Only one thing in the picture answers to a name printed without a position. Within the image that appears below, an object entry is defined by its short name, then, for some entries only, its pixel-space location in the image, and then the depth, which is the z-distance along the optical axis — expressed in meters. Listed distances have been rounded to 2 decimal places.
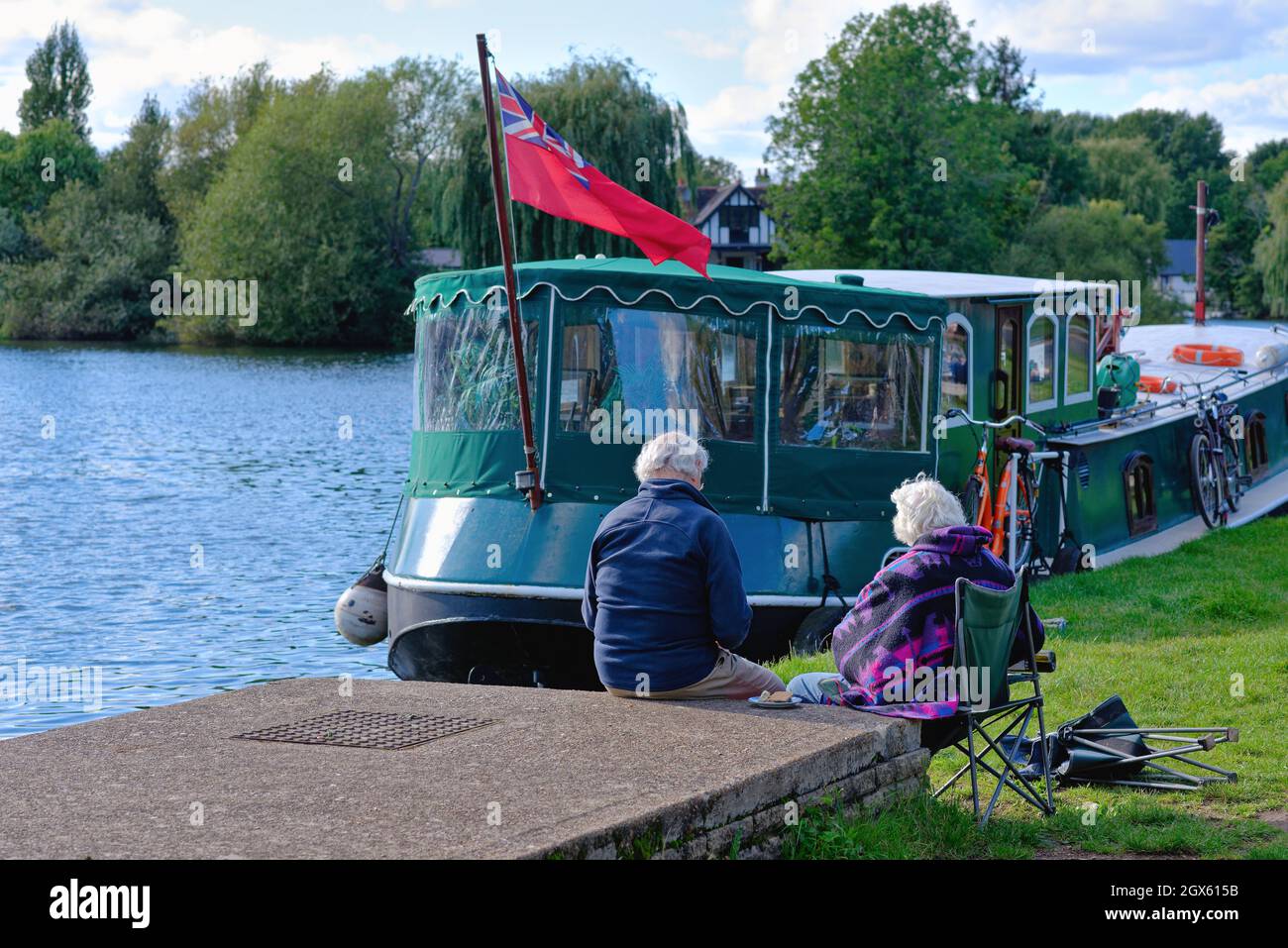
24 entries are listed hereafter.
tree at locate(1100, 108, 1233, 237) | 123.00
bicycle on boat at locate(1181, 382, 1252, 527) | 18.64
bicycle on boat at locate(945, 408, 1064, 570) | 13.64
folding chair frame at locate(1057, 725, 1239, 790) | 7.29
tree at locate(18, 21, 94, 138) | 110.44
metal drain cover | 6.60
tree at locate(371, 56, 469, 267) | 67.12
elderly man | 6.76
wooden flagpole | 10.93
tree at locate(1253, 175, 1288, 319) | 64.19
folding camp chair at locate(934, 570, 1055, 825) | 6.32
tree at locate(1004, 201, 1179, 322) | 61.34
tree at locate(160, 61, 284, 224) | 75.19
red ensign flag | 10.66
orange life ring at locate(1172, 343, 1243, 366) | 22.92
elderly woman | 6.50
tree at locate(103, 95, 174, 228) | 76.31
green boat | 11.41
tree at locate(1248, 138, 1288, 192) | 110.62
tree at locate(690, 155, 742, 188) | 134.25
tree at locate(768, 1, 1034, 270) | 56.97
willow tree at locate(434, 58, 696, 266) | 47.91
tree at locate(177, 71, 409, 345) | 66.31
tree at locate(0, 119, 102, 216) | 84.00
